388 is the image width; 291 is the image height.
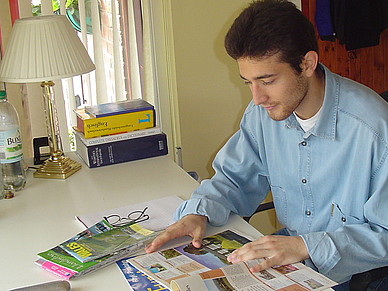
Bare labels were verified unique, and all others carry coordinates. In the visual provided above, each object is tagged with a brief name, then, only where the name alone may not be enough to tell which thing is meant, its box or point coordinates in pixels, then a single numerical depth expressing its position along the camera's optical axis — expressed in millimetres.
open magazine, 946
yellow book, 1788
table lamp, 1616
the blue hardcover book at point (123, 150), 1778
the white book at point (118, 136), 1779
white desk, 1064
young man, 1114
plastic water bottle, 1553
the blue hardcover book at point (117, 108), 1820
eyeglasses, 1296
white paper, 1291
